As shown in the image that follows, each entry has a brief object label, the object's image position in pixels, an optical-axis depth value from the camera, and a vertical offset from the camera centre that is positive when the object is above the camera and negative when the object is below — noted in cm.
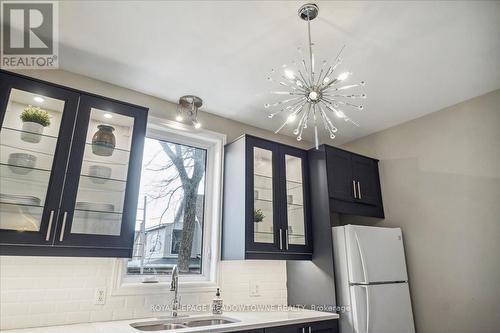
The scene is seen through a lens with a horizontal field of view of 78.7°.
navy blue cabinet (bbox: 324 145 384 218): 308 +77
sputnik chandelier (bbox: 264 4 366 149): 185 +146
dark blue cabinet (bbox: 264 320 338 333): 225 -53
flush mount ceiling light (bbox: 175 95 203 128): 290 +138
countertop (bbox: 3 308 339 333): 192 -46
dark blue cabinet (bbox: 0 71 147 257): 187 +54
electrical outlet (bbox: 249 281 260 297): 299 -31
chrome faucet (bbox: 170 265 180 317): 238 -25
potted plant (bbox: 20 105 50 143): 198 +84
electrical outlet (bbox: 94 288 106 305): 222 -29
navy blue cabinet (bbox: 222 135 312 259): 272 +50
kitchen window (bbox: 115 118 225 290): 266 +45
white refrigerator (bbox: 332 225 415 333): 257 -21
